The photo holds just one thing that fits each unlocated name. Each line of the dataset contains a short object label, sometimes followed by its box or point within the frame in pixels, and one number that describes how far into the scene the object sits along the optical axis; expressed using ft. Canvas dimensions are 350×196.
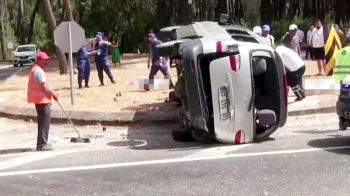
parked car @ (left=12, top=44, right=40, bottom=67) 160.45
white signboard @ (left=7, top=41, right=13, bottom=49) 230.48
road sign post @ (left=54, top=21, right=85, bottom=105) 50.98
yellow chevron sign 58.17
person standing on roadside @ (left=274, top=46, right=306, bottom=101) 44.19
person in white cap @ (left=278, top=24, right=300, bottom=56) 64.34
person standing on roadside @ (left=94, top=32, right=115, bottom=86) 63.84
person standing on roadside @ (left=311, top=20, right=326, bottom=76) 65.51
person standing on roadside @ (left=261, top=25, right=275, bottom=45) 55.47
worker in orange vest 35.94
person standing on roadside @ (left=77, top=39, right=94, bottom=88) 63.10
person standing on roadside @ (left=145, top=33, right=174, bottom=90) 58.70
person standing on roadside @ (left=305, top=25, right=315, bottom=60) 84.79
